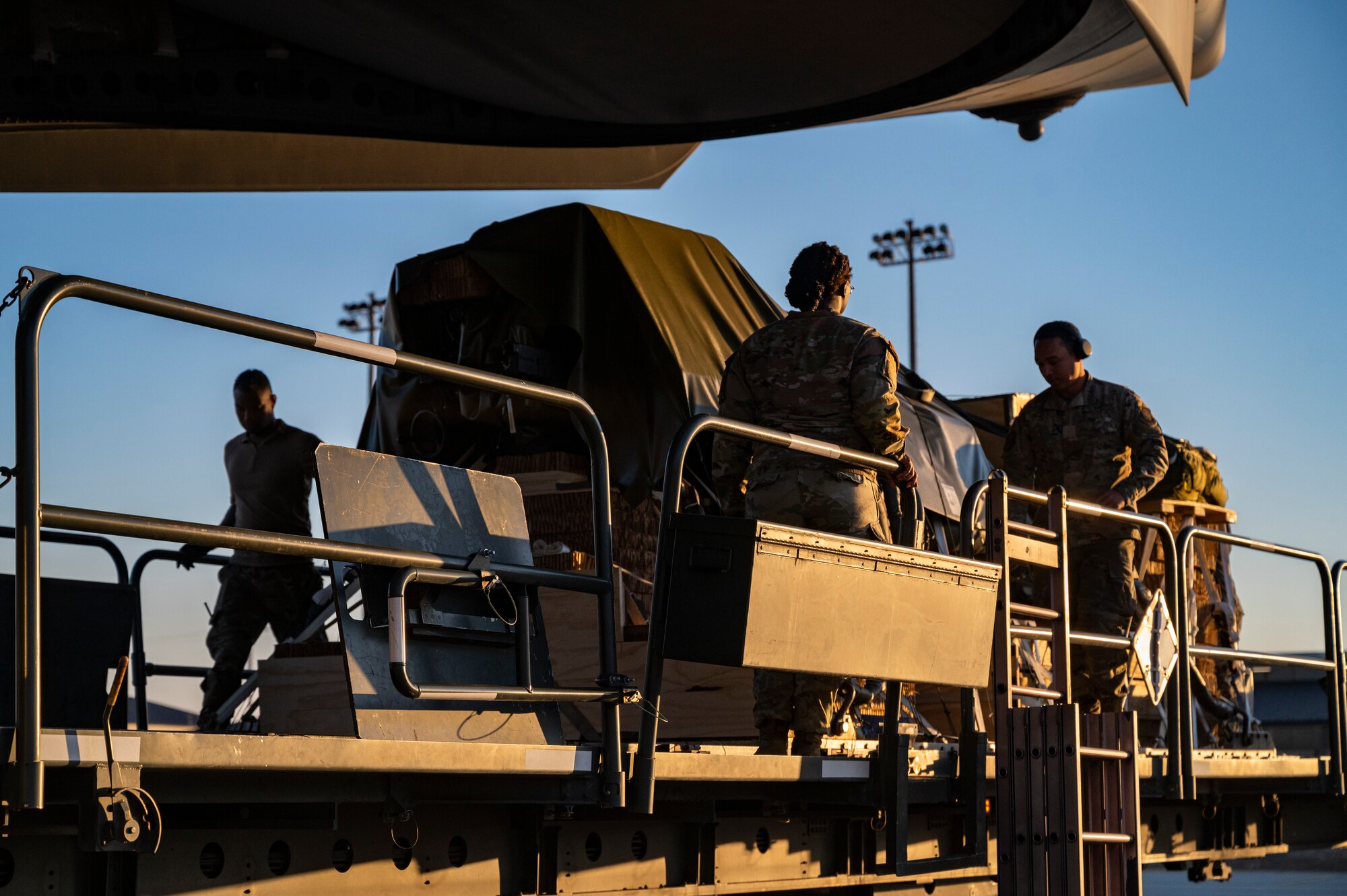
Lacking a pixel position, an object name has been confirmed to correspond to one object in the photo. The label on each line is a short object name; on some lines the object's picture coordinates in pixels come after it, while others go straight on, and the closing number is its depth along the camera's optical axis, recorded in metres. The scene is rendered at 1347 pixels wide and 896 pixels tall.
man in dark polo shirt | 8.23
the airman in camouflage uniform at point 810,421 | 5.45
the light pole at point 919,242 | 49.84
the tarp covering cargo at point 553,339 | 7.29
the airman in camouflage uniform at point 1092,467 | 7.39
